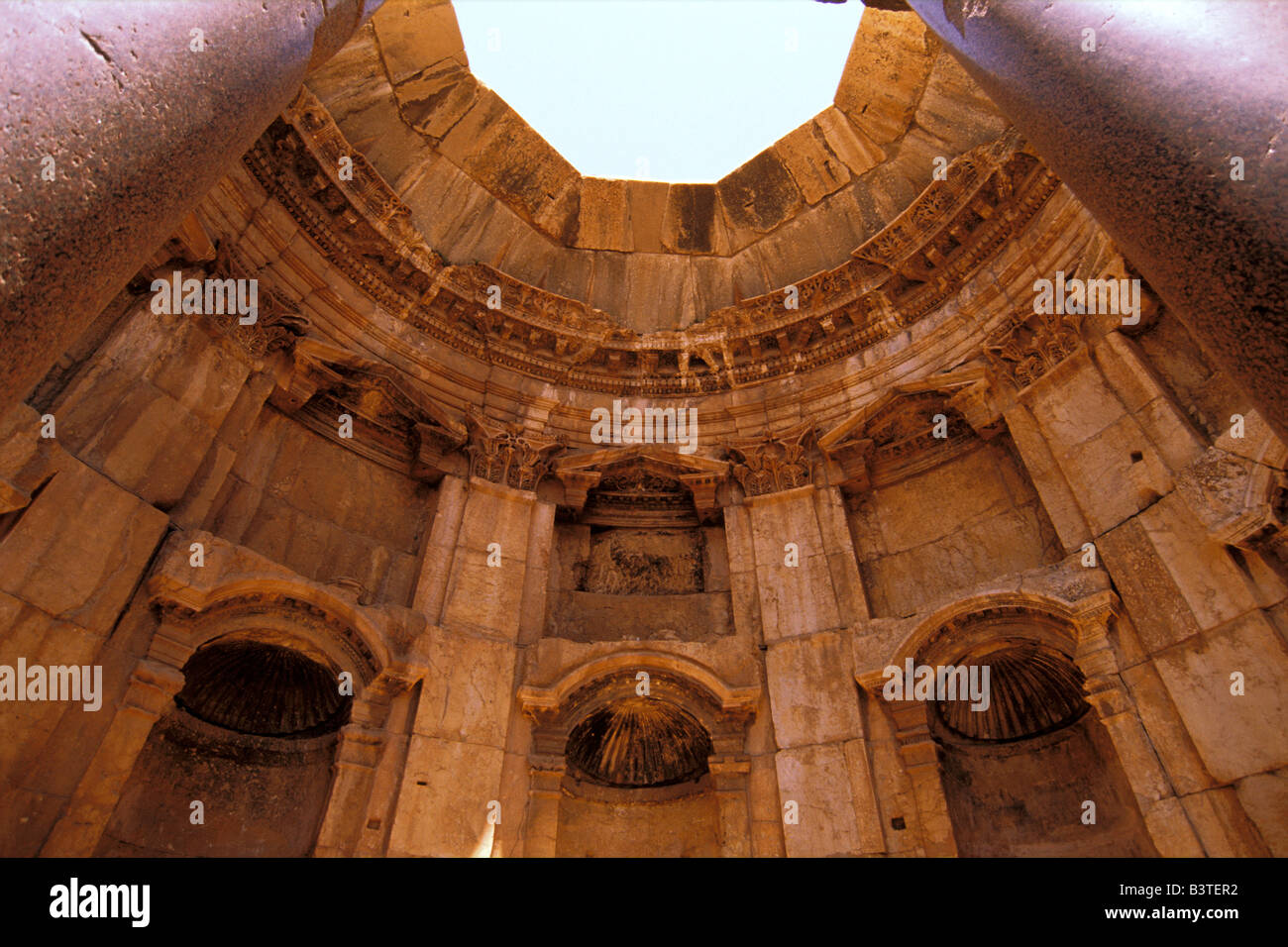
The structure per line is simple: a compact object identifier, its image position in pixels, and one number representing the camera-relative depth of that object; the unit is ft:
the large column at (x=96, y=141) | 6.72
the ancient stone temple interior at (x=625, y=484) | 11.48
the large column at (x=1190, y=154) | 6.91
